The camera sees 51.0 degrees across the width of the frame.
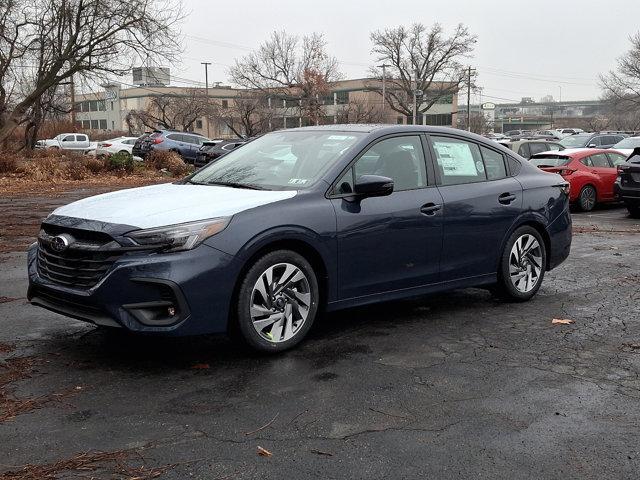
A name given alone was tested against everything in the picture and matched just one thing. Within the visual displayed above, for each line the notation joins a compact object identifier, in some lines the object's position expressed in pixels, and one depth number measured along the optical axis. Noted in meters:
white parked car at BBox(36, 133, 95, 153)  41.30
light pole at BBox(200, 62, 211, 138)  90.29
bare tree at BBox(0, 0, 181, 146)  27.44
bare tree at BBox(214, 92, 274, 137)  67.43
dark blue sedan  4.25
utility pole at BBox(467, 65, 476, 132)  78.44
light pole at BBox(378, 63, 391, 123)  74.15
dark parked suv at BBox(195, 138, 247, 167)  27.45
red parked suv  15.28
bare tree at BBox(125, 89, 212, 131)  67.12
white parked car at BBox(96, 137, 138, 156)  35.92
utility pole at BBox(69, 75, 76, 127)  30.64
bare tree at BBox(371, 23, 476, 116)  74.56
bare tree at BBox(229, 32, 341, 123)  68.38
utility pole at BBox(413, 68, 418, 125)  71.38
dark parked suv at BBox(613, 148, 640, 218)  13.66
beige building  72.00
